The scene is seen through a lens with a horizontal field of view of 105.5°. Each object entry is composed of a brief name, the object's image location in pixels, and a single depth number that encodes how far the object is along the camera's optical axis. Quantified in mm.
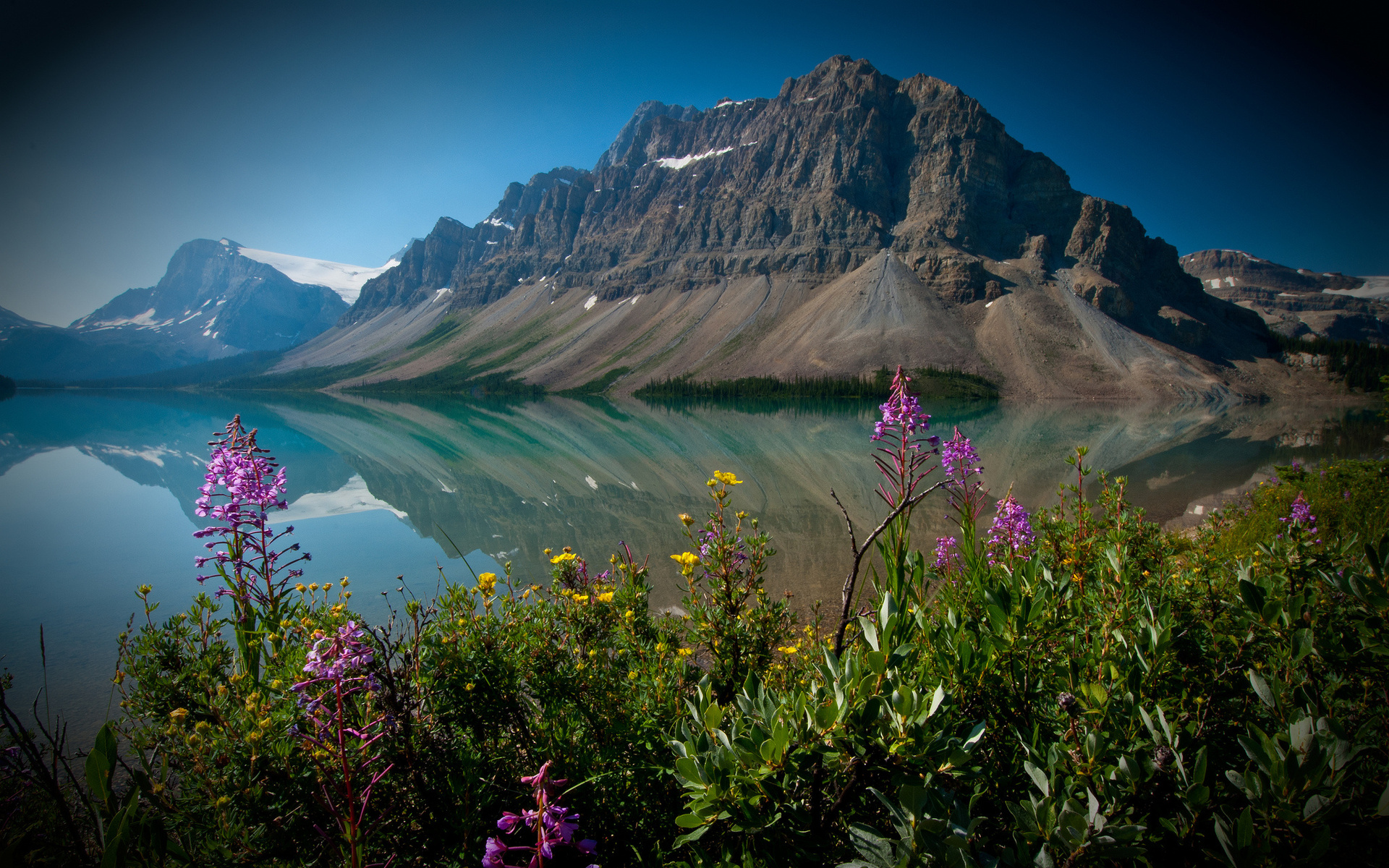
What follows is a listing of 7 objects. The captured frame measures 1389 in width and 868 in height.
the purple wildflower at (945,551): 5015
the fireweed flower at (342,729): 1893
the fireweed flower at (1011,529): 4609
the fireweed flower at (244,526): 3652
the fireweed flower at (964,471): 3435
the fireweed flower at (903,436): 2725
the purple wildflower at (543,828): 1463
